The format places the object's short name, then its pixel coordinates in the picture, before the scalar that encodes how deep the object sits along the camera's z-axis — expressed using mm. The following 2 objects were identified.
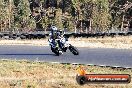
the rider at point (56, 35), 24584
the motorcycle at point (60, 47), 24578
